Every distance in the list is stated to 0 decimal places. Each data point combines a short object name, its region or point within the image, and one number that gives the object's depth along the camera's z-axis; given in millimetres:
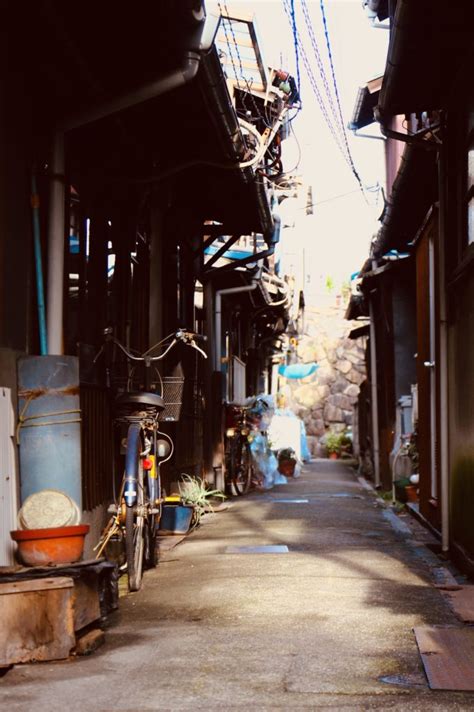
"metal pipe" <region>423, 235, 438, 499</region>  11609
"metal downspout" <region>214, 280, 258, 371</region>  18980
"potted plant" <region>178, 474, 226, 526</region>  12438
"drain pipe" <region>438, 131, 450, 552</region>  9805
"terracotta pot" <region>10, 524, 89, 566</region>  6211
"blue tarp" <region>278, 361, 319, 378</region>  43344
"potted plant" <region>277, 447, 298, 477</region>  25844
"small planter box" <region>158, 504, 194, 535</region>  11562
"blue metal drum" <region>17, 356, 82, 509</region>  7148
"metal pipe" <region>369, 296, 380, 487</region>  22953
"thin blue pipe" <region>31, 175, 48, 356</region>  7562
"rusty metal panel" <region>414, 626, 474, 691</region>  4840
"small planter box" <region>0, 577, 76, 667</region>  5340
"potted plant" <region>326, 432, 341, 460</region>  46281
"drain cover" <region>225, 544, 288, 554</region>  10023
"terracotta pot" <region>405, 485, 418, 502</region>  15453
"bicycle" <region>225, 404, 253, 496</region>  19141
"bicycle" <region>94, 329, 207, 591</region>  7855
